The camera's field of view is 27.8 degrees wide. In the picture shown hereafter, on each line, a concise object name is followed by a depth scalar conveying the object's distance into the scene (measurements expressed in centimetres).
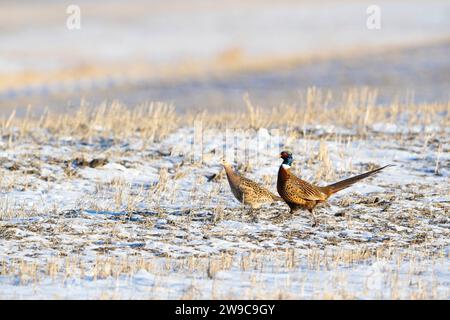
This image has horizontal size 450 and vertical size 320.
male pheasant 1127
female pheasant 1159
